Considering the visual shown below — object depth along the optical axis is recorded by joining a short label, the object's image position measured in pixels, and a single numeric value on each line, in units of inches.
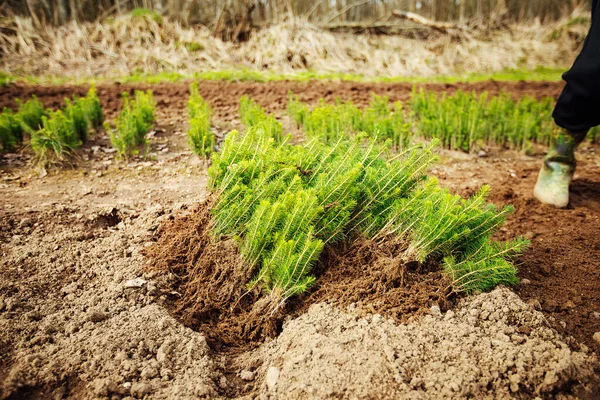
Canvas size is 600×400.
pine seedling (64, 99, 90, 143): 150.6
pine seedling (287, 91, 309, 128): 172.0
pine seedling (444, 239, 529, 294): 76.3
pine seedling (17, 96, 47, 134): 150.8
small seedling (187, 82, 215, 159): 136.7
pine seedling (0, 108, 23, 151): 145.5
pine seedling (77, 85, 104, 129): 162.0
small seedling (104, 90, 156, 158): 146.3
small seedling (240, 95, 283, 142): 130.4
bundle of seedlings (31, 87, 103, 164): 137.3
